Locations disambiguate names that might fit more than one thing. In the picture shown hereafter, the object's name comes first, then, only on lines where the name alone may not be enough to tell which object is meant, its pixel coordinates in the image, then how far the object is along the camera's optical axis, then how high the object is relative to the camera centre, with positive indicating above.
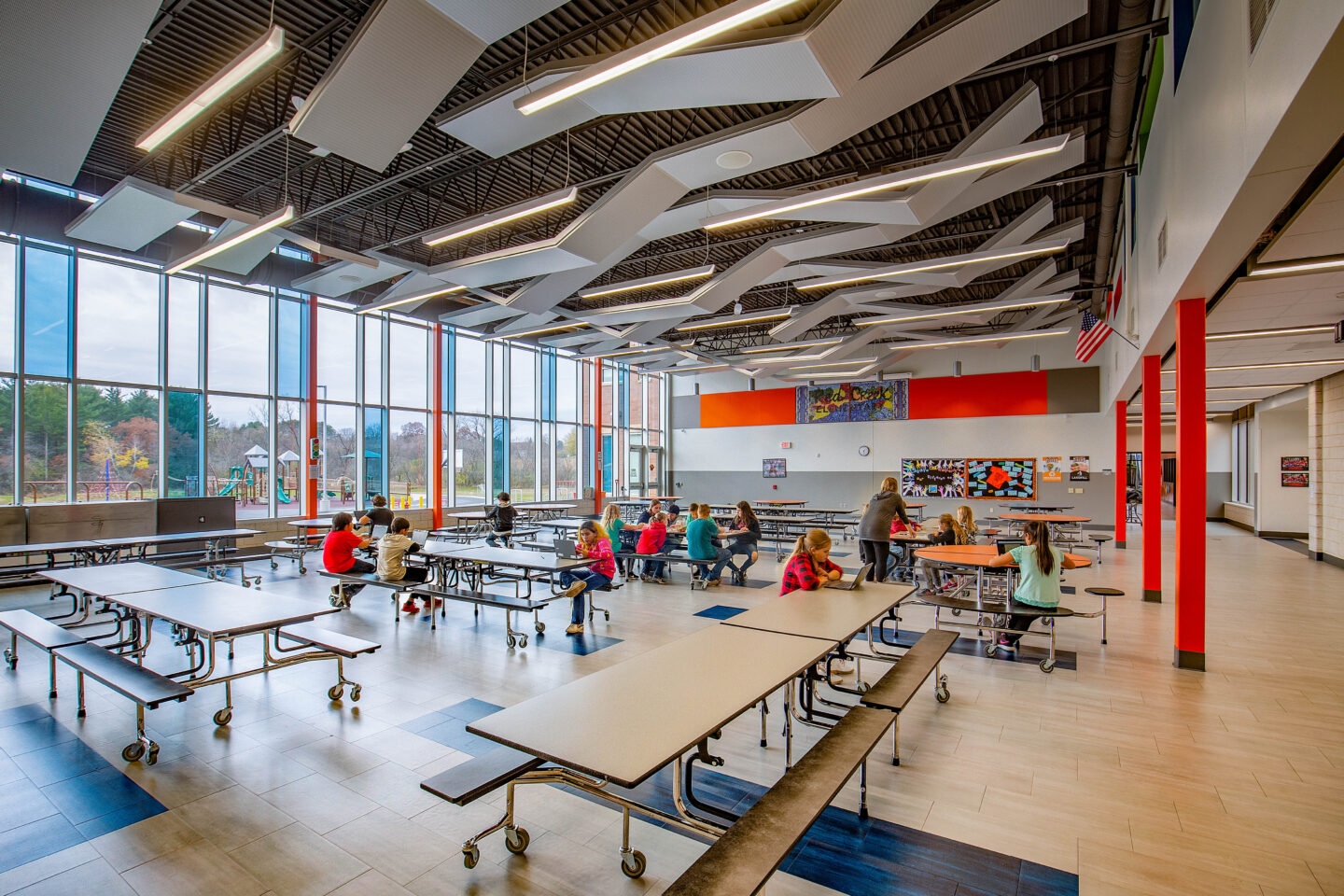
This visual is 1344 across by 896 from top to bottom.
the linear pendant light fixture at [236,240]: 6.54 +2.49
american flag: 9.59 +1.89
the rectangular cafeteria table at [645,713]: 1.94 -0.98
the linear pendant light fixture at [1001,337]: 12.84 +2.45
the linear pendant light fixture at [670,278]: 8.90 +2.59
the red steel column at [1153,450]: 7.09 +0.02
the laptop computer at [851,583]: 4.50 -1.01
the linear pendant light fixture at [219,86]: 4.02 +2.71
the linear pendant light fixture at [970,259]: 7.77 +2.61
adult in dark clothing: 7.20 -0.86
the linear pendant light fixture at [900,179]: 5.19 +2.57
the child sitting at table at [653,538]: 8.67 -1.23
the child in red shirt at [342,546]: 6.64 -1.04
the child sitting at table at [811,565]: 4.55 -0.87
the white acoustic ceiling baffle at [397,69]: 4.33 +3.04
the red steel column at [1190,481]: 4.99 -0.24
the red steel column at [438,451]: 14.20 +0.02
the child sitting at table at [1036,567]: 5.24 -1.02
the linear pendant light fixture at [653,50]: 3.36 +2.49
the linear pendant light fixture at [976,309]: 9.93 +2.50
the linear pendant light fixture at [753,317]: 11.34 +2.55
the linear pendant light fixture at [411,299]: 10.52 +2.65
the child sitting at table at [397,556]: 6.57 -1.14
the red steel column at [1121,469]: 12.70 -0.38
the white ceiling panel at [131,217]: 7.12 +3.01
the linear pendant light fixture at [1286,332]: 6.50 +1.33
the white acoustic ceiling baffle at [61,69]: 4.38 +3.08
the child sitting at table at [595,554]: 6.43 -1.10
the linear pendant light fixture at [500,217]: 6.27 +2.63
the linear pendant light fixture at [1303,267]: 4.39 +1.36
